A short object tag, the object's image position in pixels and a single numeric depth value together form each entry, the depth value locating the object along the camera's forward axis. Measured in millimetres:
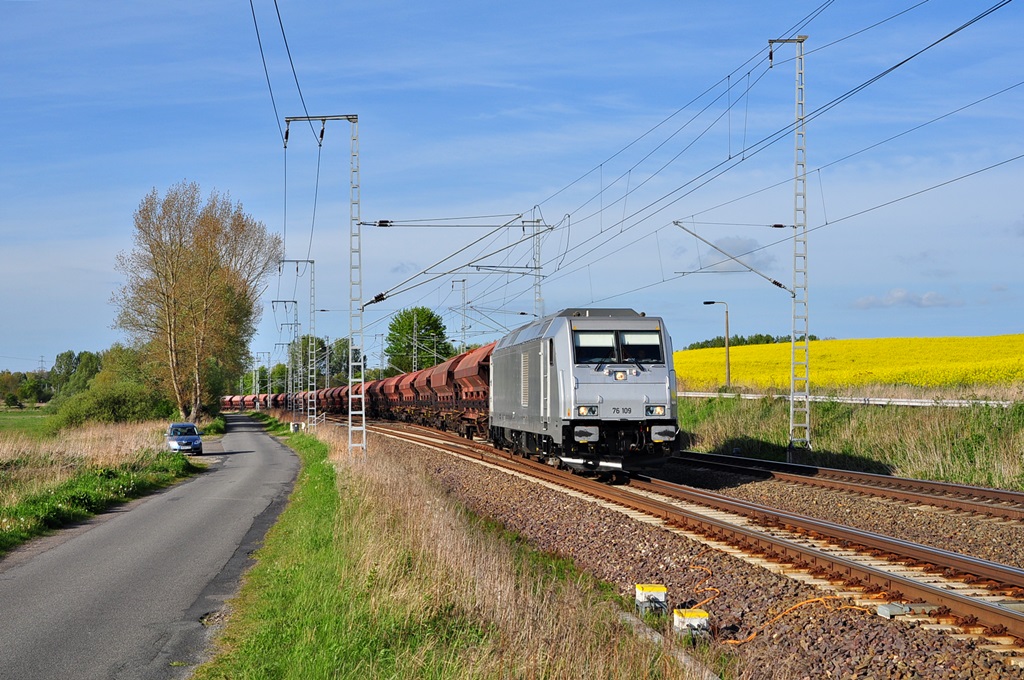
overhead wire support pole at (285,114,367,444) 24984
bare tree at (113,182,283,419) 53844
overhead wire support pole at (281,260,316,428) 43594
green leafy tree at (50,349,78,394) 160450
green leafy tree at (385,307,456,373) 122275
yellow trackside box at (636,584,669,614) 9031
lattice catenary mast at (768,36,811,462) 25000
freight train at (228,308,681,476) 19547
